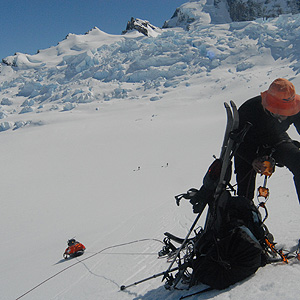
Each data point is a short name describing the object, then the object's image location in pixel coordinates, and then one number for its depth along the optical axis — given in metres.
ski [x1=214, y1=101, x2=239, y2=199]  2.33
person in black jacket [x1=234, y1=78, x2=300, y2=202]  2.54
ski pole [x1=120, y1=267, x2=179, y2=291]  2.84
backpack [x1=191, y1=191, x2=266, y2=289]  2.05
